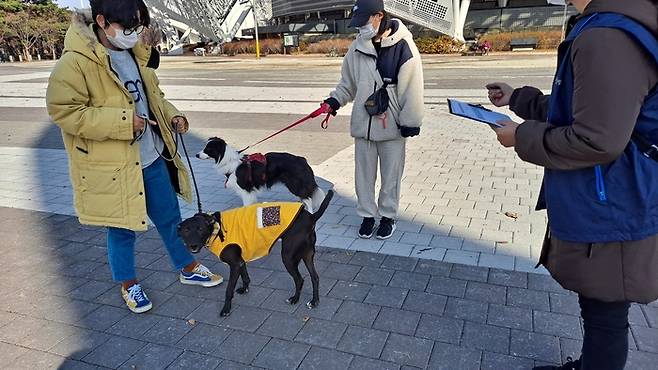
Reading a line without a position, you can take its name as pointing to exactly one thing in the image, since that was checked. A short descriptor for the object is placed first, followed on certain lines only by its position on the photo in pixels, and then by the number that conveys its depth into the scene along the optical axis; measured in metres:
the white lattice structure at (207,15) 47.01
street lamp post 37.30
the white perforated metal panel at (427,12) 35.66
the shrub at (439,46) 34.09
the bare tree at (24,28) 42.88
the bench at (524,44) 32.91
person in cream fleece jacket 4.00
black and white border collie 4.96
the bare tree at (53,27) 44.56
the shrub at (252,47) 42.03
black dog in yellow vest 3.13
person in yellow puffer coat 2.80
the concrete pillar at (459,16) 35.59
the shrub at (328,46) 36.81
